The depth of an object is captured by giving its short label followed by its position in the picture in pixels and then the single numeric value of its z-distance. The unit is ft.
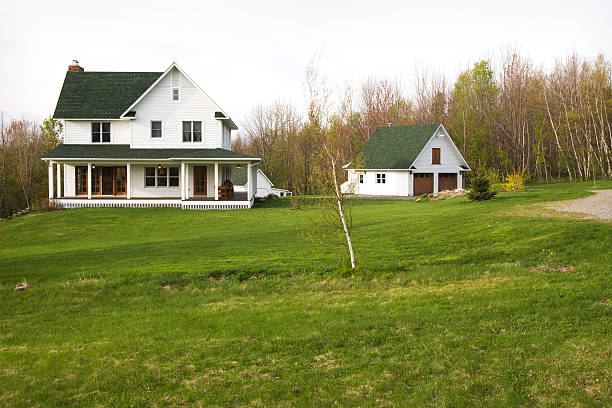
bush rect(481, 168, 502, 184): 121.90
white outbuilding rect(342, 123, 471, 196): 129.29
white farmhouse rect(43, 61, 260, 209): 102.42
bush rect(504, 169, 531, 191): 99.66
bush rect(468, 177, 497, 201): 79.71
